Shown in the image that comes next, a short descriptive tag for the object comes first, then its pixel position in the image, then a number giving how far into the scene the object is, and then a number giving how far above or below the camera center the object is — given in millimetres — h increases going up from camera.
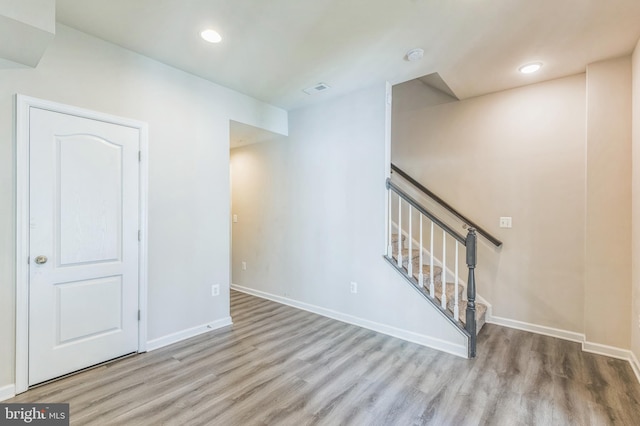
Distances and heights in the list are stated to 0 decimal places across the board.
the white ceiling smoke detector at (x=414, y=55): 2551 +1396
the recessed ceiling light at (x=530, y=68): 2752 +1390
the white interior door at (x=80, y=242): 2178 -239
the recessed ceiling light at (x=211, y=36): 2332 +1418
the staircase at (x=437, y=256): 2645 -477
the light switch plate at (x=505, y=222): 3338 -85
